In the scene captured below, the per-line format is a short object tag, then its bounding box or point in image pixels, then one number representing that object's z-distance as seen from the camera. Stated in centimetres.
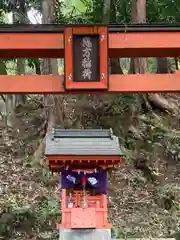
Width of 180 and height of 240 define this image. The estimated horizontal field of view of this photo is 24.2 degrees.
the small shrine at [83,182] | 798
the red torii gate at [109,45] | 704
